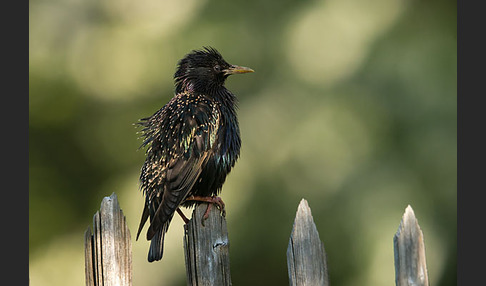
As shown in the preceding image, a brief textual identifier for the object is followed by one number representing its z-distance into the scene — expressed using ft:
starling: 24.34
